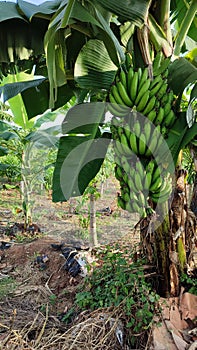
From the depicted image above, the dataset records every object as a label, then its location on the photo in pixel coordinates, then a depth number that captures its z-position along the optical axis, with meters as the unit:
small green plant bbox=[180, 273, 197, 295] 1.30
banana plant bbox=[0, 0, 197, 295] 0.93
